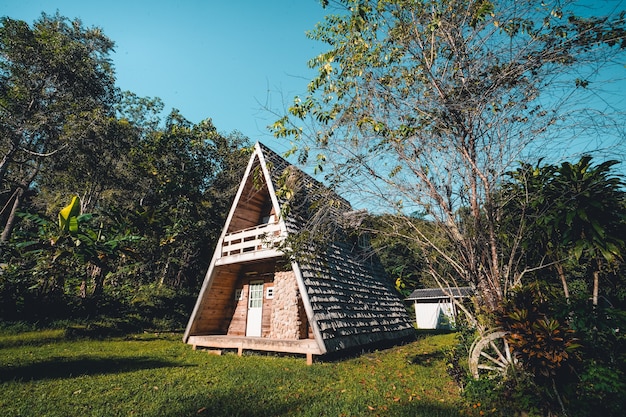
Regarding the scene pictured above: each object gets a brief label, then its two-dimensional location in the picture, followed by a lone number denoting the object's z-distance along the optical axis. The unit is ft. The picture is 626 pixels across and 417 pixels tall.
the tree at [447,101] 17.31
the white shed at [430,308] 98.85
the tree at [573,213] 19.19
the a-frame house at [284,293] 26.68
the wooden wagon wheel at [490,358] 16.53
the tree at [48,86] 55.26
